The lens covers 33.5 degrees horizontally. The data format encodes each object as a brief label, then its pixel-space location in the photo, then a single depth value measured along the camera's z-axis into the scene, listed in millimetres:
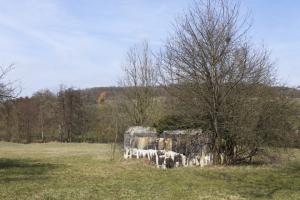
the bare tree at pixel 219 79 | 21156
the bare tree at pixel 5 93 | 20594
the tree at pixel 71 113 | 58156
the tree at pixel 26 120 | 58434
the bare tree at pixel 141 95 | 38031
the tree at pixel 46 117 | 59500
